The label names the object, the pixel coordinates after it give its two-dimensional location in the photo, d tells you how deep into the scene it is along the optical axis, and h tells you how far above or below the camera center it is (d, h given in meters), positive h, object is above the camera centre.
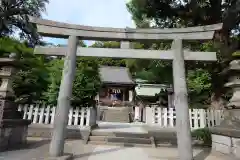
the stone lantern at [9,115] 5.52 -0.07
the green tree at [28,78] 10.46 +2.15
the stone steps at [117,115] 19.59 +0.26
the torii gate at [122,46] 5.36 +2.09
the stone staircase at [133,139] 7.46 -0.85
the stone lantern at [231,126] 5.36 -0.11
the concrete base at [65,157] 4.62 -1.05
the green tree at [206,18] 9.81 +5.71
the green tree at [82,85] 9.73 +1.62
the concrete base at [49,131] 8.20 -0.73
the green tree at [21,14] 19.92 +10.69
